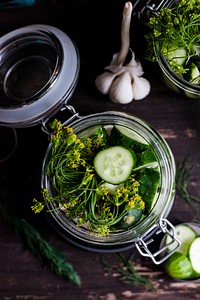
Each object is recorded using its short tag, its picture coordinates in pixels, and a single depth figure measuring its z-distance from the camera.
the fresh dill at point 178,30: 1.00
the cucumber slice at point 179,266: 1.13
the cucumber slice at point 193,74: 1.06
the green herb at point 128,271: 1.17
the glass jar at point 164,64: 1.06
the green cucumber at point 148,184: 1.00
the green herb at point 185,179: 1.17
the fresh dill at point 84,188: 0.96
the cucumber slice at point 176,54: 1.03
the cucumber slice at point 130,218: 0.99
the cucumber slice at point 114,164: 0.95
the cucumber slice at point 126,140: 1.02
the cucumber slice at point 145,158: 1.02
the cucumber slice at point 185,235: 1.15
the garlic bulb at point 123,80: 1.14
